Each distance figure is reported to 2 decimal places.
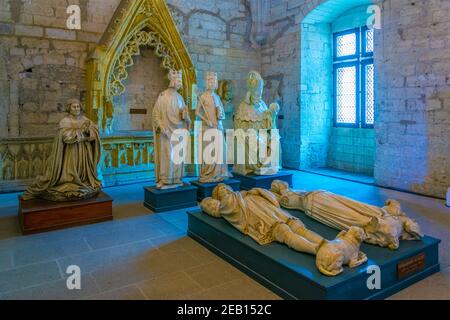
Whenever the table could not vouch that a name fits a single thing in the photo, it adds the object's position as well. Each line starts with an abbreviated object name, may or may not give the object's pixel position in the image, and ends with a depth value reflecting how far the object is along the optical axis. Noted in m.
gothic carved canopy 6.59
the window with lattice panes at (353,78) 7.66
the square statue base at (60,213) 3.98
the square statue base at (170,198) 4.88
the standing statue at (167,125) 4.97
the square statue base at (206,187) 5.38
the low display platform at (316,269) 2.36
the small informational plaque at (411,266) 2.70
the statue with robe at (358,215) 2.85
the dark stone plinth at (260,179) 5.88
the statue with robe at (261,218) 2.75
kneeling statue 4.34
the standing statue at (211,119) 5.49
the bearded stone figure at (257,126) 6.18
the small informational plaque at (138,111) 7.65
